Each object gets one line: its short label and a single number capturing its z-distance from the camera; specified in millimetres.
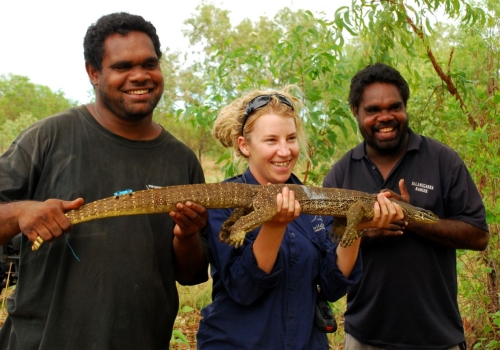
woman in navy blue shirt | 3121
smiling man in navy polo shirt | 3867
